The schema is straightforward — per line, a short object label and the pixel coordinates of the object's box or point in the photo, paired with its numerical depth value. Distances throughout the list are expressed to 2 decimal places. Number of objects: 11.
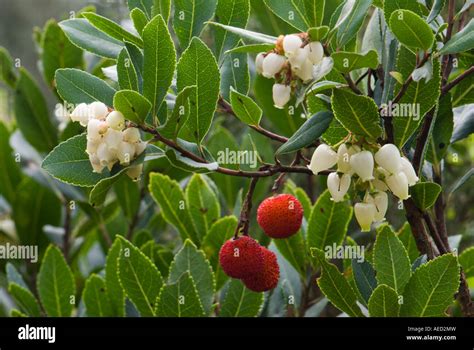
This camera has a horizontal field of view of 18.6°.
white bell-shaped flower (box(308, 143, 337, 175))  0.53
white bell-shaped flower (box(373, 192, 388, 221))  0.53
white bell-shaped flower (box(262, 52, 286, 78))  0.52
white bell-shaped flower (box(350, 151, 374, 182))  0.52
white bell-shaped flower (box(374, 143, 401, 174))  0.52
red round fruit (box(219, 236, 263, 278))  0.57
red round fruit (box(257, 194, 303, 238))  0.58
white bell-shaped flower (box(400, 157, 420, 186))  0.53
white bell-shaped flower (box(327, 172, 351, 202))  0.53
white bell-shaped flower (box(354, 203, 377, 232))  0.53
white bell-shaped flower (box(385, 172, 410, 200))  0.52
